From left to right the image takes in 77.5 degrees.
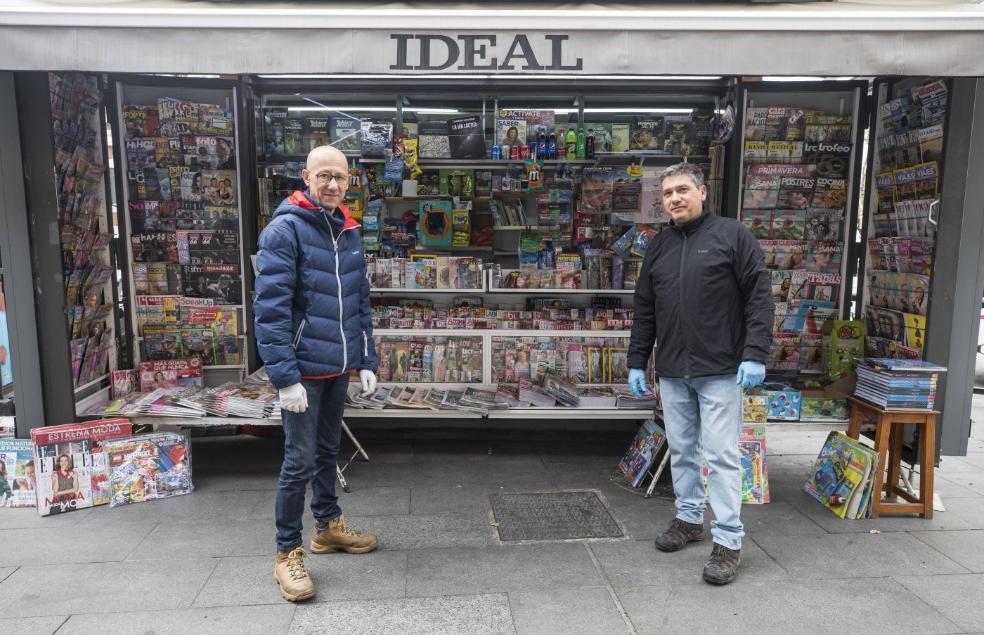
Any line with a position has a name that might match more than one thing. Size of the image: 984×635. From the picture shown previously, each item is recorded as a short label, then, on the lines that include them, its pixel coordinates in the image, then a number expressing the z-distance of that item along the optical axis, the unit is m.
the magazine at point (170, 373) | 4.56
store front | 3.74
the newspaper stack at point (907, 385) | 3.49
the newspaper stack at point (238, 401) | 4.06
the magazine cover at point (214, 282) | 4.82
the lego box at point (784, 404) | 4.03
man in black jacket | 2.90
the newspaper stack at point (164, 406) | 4.05
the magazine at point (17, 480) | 3.66
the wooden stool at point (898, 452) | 3.51
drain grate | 3.41
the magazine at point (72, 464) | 3.54
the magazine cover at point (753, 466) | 3.76
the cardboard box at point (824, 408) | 4.04
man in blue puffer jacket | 2.63
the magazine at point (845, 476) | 3.55
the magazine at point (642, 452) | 4.00
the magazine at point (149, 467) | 3.73
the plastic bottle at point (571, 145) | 4.96
